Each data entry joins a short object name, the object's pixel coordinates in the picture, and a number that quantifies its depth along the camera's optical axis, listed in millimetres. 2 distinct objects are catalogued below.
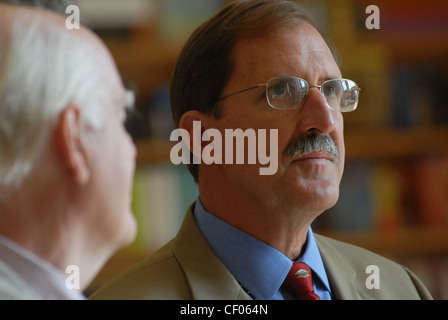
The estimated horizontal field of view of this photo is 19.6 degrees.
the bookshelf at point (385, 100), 2029
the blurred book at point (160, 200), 2029
